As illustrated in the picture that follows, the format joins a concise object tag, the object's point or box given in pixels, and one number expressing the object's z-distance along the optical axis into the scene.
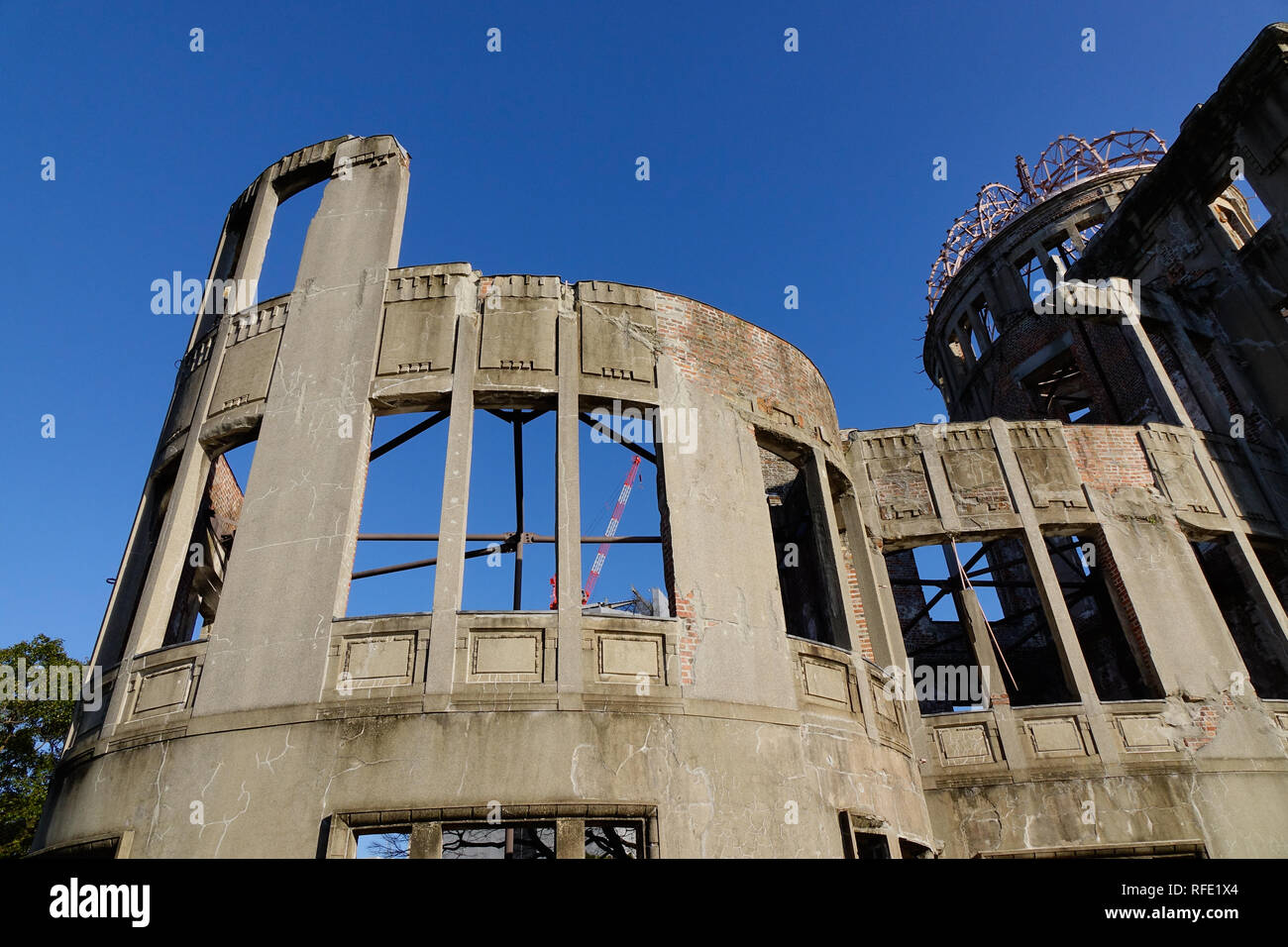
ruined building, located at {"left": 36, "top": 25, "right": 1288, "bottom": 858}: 7.36
